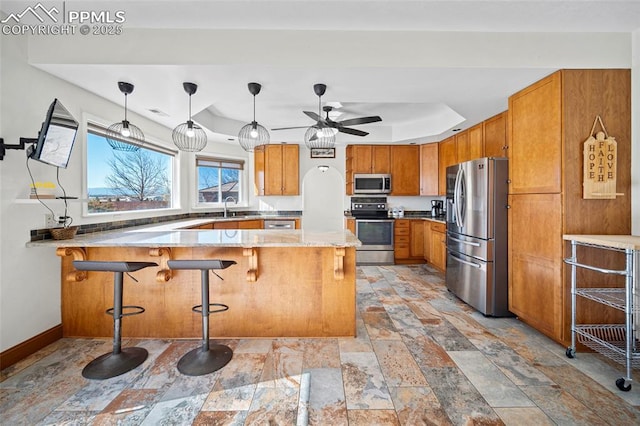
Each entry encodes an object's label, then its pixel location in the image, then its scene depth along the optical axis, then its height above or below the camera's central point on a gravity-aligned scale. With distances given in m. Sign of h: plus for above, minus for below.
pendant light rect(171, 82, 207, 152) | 2.64 +0.71
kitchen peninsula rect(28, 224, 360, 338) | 2.55 -0.77
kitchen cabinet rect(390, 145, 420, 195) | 5.66 +0.82
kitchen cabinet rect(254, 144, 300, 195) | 5.79 +0.82
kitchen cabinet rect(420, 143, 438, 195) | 5.36 +0.78
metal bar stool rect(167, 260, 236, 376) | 2.06 -1.11
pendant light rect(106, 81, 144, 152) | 2.61 +0.77
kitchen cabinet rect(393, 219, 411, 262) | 5.45 -0.55
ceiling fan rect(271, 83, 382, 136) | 2.83 +1.10
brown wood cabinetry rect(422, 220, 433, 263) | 5.21 -0.59
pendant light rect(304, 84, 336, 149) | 2.84 +0.78
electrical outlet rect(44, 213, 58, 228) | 2.45 -0.09
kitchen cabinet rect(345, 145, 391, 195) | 5.67 +1.01
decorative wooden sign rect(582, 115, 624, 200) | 2.30 +0.34
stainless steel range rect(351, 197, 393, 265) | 5.43 -0.58
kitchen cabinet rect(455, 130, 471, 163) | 4.36 +0.99
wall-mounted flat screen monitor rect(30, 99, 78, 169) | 2.11 +0.57
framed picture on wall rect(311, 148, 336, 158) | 6.00 +1.20
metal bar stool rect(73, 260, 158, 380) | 2.01 -1.10
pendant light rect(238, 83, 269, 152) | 2.75 +0.73
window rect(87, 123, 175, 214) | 3.07 +0.44
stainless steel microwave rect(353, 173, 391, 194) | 5.64 +0.53
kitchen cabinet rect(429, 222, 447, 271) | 4.68 -0.62
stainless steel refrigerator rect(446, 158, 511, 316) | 3.05 -0.28
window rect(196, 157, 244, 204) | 5.20 +0.61
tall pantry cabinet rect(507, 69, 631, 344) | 2.37 +0.29
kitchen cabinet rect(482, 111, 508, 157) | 3.43 +0.93
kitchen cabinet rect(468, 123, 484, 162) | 3.91 +0.95
